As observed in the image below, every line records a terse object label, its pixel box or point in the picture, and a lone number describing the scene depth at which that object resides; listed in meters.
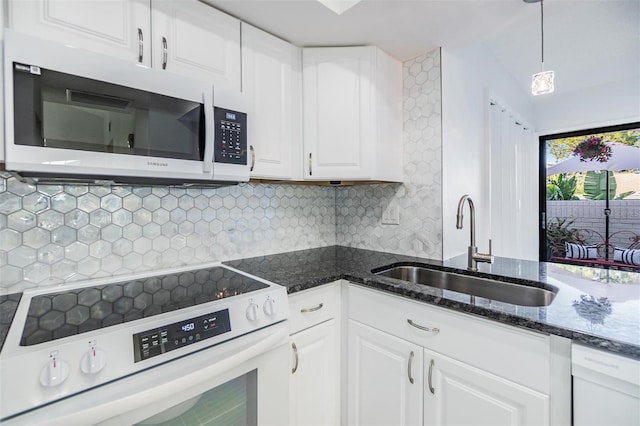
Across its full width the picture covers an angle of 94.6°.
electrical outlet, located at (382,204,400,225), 1.90
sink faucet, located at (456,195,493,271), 1.48
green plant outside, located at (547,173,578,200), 3.28
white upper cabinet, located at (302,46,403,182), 1.64
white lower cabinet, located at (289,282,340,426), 1.29
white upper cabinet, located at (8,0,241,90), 0.93
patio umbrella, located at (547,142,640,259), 2.89
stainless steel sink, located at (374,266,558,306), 1.29
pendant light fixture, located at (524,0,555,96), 1.39
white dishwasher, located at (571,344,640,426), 0.72
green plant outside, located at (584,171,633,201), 3.02
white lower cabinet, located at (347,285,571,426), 0.88
